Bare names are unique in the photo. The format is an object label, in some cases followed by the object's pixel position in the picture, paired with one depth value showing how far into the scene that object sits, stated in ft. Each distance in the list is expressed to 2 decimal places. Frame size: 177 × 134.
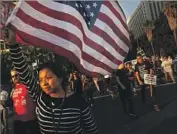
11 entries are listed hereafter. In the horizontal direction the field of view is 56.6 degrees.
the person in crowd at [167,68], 26.64
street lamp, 73.05
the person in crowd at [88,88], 17.86
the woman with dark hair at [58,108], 4.17
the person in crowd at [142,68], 15.07
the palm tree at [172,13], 54.92
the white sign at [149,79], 14.87
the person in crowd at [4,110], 8.67
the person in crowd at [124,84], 13.75
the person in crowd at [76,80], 15.68
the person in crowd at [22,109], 7.17
